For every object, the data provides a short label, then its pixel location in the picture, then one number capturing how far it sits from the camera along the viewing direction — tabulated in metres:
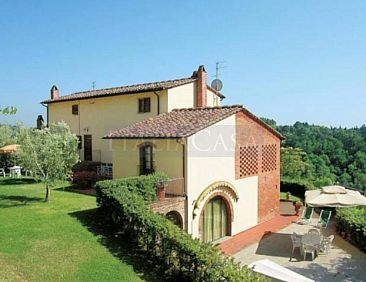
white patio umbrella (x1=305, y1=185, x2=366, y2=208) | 16.22
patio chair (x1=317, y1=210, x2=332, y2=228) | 19.48
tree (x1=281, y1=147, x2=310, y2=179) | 42.91
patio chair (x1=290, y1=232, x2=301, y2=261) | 15.93
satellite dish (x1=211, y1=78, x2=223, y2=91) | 27.66
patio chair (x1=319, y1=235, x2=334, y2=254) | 15.91
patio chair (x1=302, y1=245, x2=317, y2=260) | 15.14
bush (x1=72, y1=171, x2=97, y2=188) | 23.41
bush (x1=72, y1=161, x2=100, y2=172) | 25.41
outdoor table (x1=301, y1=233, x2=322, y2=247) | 15.15
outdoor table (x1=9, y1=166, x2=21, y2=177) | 29.94
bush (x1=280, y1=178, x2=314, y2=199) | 30.52
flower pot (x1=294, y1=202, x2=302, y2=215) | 23.58
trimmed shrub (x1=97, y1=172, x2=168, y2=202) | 14.32
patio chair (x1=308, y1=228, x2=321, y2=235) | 16.03
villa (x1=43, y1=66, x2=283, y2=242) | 16.95
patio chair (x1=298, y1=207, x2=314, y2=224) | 20.56
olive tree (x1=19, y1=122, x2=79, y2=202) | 16.70
